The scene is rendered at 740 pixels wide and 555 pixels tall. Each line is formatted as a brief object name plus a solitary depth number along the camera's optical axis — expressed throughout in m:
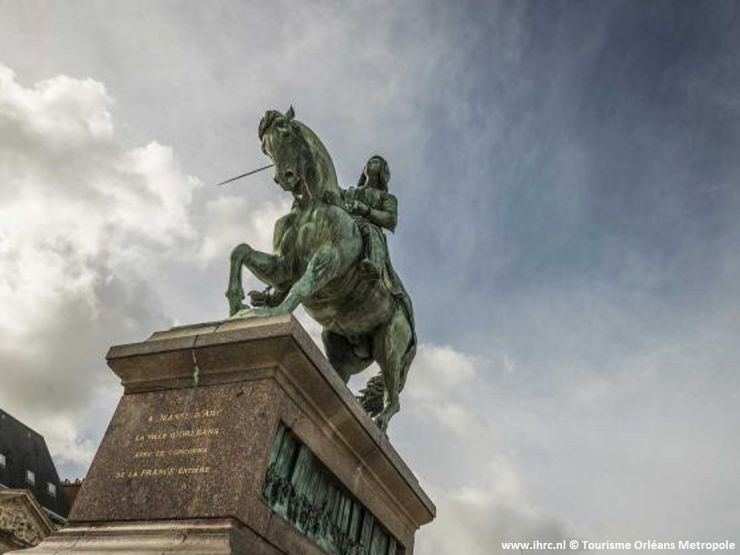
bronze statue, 6.77
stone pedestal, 4.34
